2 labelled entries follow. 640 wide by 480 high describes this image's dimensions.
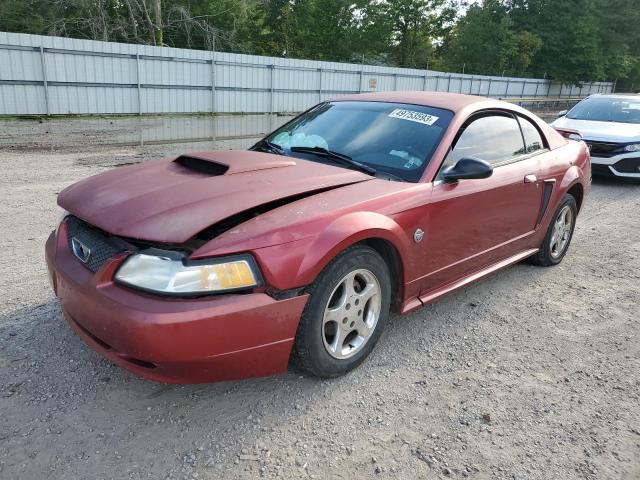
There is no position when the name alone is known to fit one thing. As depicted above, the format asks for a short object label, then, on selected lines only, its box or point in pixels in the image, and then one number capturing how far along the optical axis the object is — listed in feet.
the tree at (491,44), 129.49
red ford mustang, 7.39
